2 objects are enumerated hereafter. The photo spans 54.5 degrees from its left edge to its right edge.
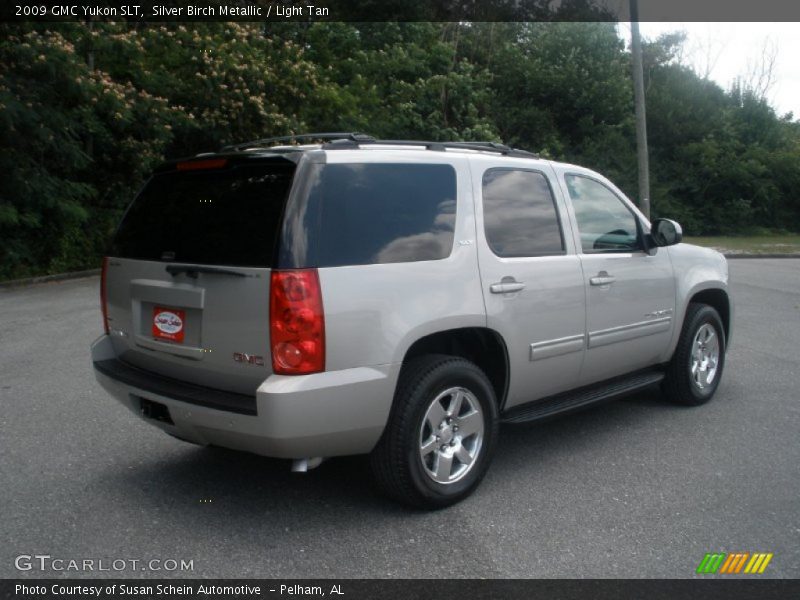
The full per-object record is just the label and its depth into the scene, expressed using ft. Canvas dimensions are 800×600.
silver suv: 11.81
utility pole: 59.36
